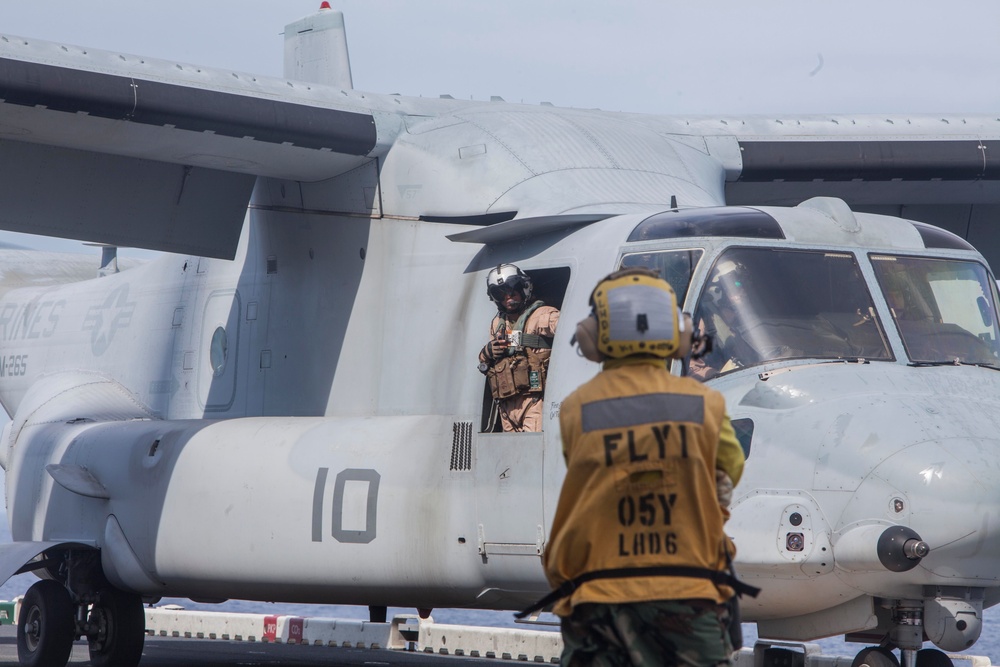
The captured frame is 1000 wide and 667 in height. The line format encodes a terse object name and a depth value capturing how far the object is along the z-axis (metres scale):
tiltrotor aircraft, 12.43
